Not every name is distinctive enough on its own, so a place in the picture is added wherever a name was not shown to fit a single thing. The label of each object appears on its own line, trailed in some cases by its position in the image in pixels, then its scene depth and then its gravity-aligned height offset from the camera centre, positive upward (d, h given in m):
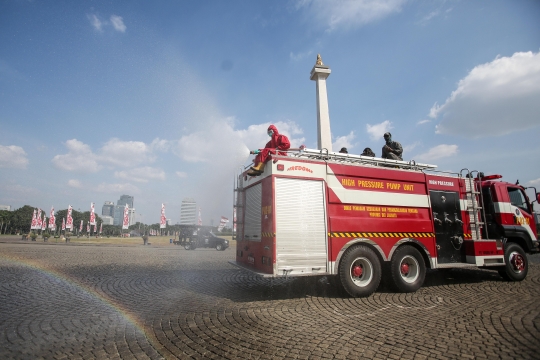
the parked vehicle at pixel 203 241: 26.20 -0.87
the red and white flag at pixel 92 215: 47.34 +2.80
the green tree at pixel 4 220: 90.75 +3.94
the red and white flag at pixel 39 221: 62.51 +2.49
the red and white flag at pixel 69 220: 48.14 +2.05
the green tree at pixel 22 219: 89.31 +4.16
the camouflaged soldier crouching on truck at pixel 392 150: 9.14 +2.58
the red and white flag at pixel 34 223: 55.44 +1.84
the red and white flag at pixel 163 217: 41.53 +2.11
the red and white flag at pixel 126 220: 46.75 +1.95
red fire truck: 6.40 +0.20
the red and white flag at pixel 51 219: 60.40 +2.83
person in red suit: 6.70 +1.89
